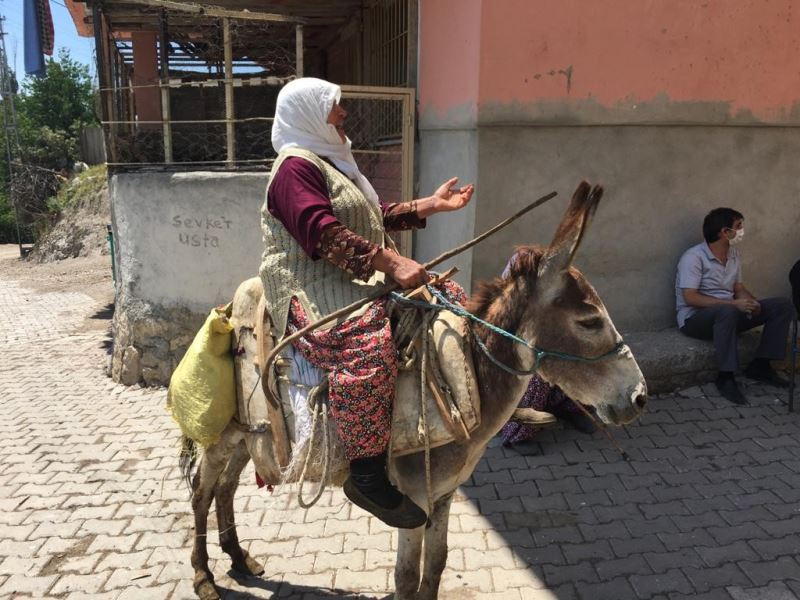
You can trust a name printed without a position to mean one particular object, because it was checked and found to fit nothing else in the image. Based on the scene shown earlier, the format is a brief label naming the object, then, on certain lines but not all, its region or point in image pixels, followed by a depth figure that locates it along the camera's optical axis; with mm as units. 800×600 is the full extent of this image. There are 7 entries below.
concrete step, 5473
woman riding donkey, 2268
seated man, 5438
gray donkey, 2260
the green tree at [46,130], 22875
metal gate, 6535
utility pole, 26053
